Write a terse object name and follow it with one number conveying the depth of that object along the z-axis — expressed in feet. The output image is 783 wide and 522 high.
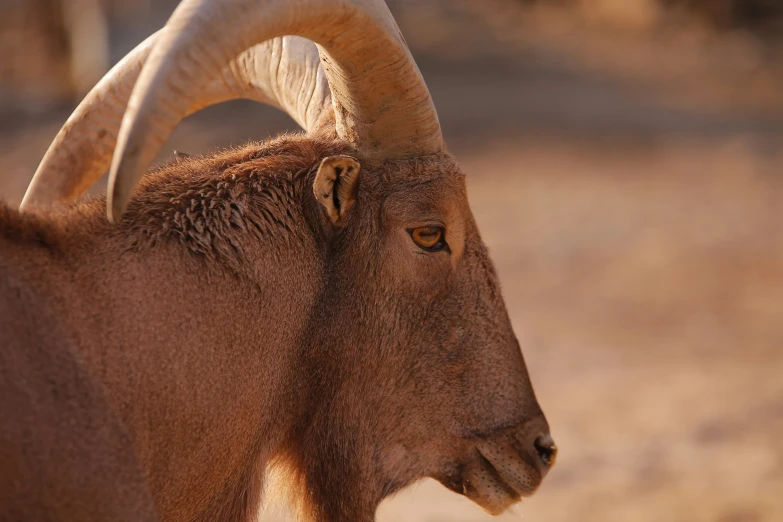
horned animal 19.60
